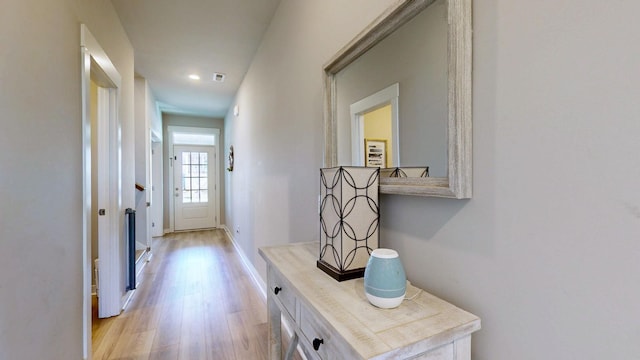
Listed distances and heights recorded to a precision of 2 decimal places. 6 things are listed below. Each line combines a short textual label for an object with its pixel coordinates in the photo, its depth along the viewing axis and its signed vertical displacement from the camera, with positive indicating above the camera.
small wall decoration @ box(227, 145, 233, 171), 5.23 +0.36
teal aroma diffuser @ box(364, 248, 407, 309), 0.73 -0.27
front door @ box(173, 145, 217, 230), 6.39 -0.21
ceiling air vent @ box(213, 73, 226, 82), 3.96 +1.46
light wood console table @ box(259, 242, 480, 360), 0.61 -0.35
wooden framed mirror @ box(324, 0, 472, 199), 0.74 +0.30
